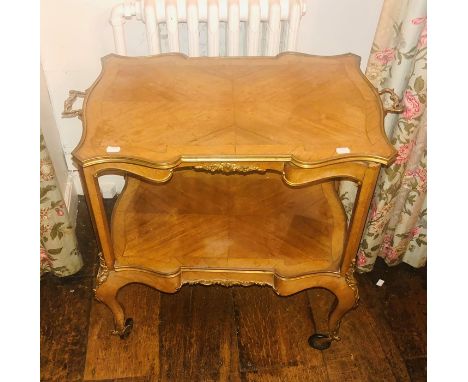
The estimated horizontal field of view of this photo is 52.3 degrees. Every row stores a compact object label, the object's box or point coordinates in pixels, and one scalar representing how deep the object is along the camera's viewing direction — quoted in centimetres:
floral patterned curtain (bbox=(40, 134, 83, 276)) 183
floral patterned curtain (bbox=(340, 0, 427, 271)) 161
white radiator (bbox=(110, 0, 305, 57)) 183
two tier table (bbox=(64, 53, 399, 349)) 136
